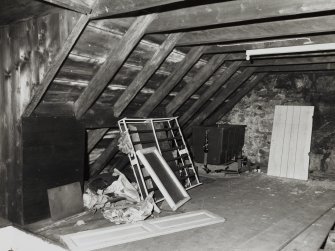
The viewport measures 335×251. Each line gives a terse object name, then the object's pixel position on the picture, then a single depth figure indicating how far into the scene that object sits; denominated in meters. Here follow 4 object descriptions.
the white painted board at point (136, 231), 2.64
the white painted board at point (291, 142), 5.56
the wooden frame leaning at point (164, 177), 3.67
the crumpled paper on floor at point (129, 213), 3.15
